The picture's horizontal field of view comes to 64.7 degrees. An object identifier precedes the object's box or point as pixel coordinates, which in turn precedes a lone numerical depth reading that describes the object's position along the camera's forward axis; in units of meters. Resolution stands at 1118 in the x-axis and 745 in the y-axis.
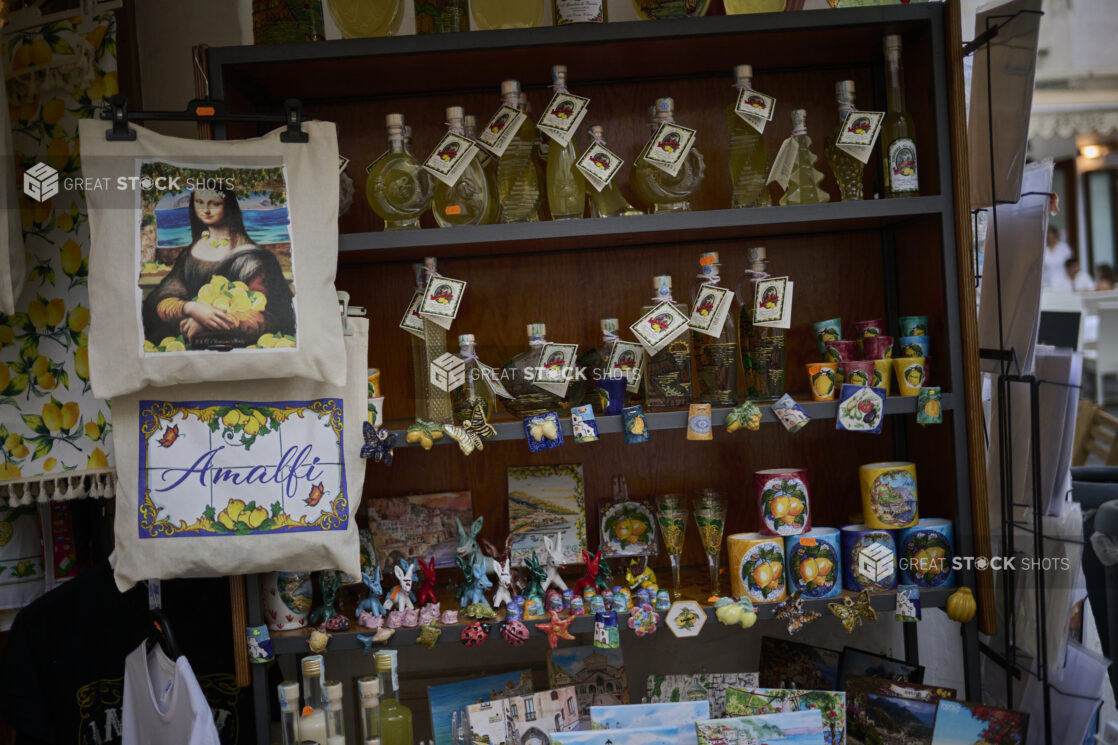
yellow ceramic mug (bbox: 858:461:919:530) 1.83
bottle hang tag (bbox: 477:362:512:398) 1.88
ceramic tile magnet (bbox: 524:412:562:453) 1.74
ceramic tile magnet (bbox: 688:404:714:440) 1.77
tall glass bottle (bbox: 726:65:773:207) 1.97
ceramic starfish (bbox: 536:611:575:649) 1.76
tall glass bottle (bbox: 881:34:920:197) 1.84
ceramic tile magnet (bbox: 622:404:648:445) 1.76
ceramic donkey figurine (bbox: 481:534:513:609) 1.84
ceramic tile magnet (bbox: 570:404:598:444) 1.75
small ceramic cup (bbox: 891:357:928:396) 1.81
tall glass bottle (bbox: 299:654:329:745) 1.74
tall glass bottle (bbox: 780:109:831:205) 1.92
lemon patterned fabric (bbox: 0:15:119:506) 1.84
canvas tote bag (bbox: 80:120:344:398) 1.62
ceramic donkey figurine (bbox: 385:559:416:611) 1.83
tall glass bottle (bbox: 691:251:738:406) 1.90
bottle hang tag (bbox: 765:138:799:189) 1.91
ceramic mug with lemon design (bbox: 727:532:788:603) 1.82
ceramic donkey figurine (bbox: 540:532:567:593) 1.91
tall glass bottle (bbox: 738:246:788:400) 1.91
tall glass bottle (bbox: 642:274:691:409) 1.88
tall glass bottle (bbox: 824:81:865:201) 1.96
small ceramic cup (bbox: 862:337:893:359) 1.86
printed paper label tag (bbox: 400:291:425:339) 1.90
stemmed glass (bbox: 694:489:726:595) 1.90
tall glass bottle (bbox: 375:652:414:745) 1.81
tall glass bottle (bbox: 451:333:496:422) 1.87
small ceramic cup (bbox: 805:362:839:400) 1.83
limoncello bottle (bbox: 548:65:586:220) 1.92
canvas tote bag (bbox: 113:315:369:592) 1.66
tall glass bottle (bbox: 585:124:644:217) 1.93
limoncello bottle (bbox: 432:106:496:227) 1.88
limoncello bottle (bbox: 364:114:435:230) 1.87
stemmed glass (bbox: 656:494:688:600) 1.95
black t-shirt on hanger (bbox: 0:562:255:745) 1.78
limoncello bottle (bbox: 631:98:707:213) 1.92
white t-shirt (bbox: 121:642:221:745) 1.68
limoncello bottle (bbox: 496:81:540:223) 1.93
